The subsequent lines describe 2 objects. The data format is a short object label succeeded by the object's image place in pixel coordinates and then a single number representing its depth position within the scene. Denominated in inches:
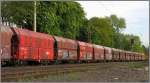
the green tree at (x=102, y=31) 3098.0
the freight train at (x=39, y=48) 783.4
